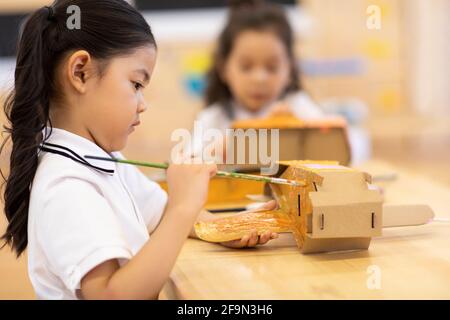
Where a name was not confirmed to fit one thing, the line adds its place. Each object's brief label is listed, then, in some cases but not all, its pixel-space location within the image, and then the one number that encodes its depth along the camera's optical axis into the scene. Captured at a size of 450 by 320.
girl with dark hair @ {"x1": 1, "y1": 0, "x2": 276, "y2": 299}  1.69
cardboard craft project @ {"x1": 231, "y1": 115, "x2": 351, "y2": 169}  2.15
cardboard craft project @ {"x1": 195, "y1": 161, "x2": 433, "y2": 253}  1.71
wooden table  1.62
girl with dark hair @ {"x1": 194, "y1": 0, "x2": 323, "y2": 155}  2.85
